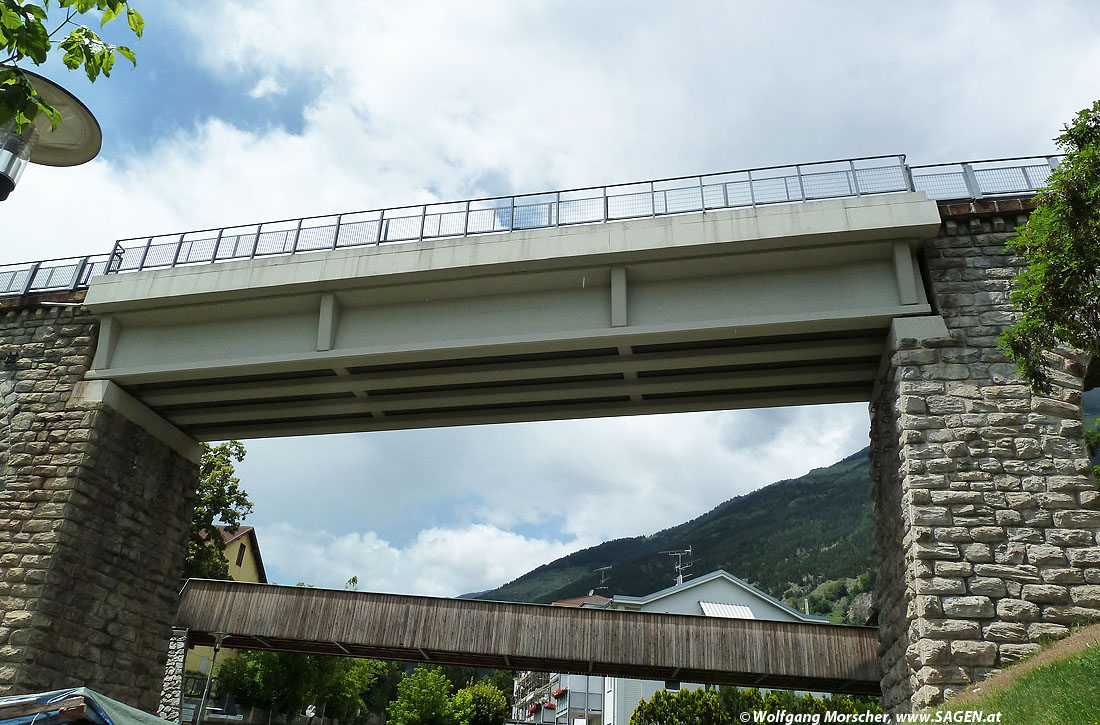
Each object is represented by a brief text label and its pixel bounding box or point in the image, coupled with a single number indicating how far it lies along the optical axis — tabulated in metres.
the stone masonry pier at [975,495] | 10.70
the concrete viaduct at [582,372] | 11.41
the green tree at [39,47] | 5.03
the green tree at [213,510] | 28.59
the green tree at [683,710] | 33.06
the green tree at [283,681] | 35.53
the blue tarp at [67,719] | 5.96
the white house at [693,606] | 43.66
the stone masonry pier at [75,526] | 13.71
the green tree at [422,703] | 42.67
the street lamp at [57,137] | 7.34
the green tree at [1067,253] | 9.41
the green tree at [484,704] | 49.50
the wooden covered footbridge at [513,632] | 18.50
